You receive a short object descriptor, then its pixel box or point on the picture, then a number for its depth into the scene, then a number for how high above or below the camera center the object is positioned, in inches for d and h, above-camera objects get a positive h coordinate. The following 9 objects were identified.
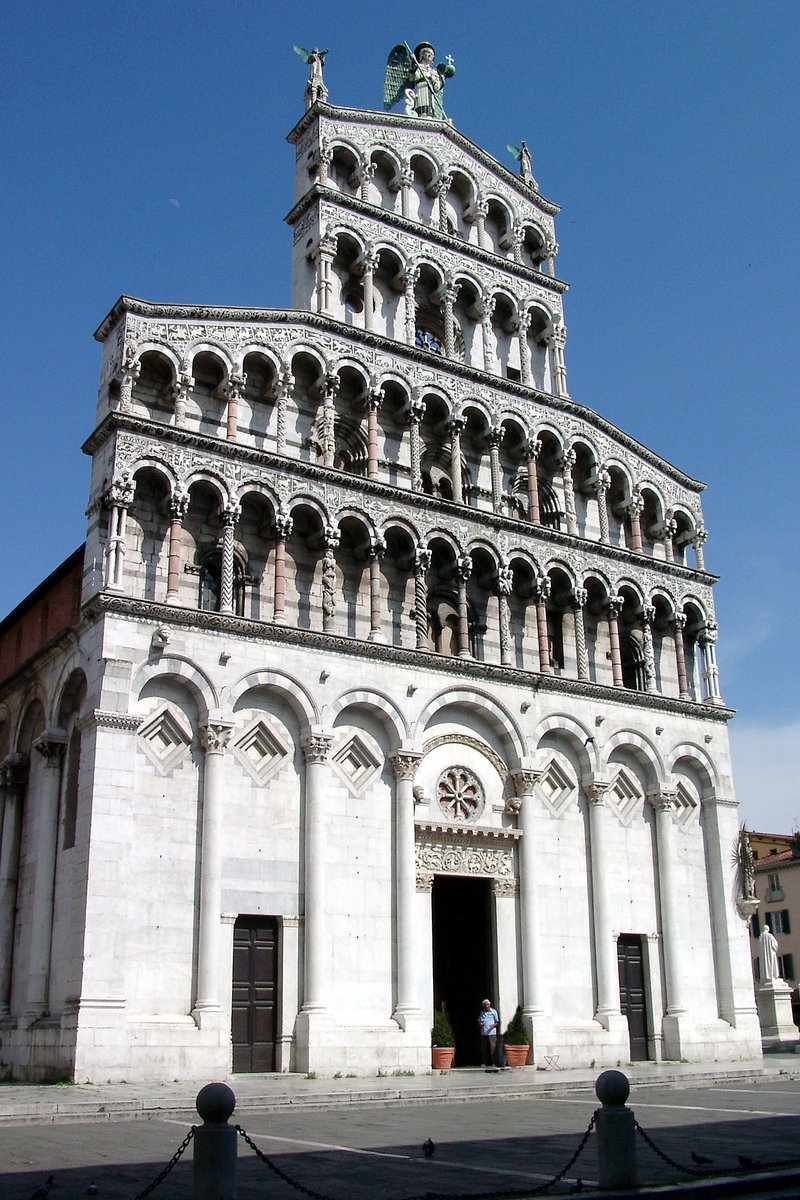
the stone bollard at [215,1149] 397.4 -55.8
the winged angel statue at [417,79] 1609.3 +1172.5
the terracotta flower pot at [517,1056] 1129.4 -75.9
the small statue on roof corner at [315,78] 1457.9 +1043.0
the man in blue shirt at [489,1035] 1127.6 -56.6
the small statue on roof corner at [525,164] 1608.0 +1047.4
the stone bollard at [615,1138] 447.2 -59.9
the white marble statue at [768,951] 1756.9 +26.8
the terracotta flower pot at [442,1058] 1081.4 -74.0
